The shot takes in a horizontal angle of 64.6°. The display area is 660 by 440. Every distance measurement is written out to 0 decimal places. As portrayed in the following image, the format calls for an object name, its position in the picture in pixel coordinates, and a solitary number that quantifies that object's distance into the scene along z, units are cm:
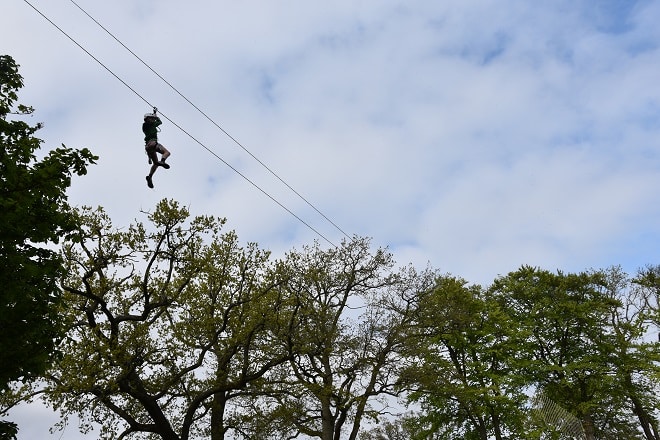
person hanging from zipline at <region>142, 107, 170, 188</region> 1060
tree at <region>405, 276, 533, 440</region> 2458
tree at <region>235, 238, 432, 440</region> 2098
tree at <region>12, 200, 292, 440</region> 1698
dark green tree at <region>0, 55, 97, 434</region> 912
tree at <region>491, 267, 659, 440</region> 2856
